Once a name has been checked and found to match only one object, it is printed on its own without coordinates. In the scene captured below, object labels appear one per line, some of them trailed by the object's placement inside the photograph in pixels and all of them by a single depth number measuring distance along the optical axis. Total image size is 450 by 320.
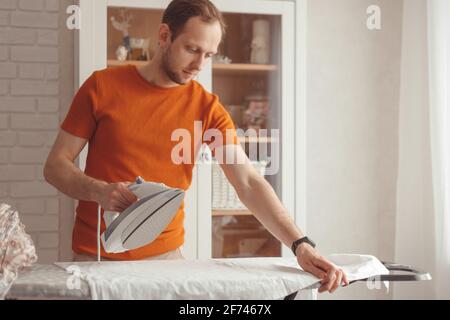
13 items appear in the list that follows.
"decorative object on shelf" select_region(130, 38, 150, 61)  2.45
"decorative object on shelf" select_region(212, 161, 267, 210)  2.49
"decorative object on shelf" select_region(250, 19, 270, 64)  2.53
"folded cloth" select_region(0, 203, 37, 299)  1.37
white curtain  2.50
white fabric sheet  1.37
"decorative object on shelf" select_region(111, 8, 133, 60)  2.40
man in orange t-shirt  1.76
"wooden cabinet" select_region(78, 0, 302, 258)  2.47
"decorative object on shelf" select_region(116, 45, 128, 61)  2.42
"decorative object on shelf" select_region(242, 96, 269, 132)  2.56
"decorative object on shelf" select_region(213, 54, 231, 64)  2.51
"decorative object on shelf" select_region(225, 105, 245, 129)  2.55
